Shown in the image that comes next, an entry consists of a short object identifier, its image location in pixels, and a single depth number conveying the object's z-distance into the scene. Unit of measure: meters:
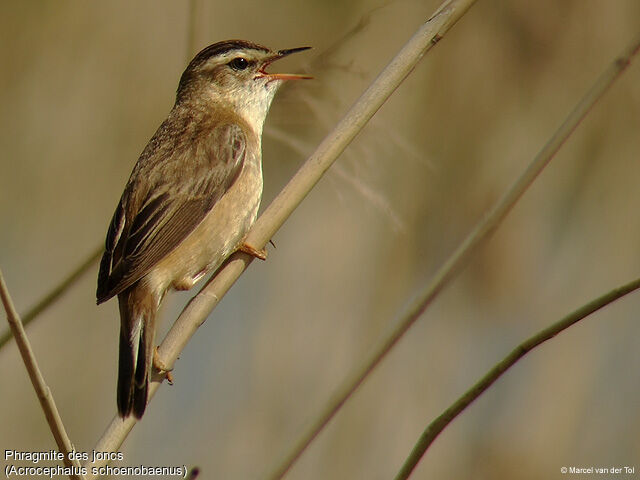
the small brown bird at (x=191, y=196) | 6.62
